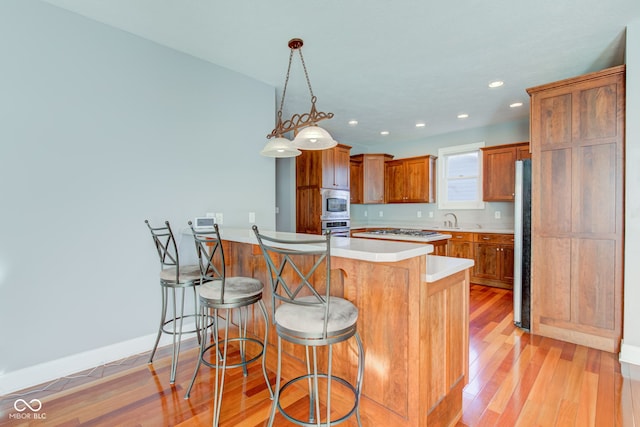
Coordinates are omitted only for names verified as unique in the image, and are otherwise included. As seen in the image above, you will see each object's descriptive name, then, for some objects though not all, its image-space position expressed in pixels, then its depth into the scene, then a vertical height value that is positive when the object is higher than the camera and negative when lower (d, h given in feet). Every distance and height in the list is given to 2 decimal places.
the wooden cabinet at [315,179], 16.26 +1.81
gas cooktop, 14.40 -1.28
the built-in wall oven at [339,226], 16.44 -1.01
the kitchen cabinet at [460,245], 15.70 -2.07
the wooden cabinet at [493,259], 14.40 -2.64
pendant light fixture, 7.36 +1.93
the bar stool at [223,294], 5.61 -1.71
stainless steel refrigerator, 9.66 -1.32
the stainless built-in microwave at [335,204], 16.26 +0.33
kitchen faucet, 18.14 -0.86
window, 17.36 +2.01
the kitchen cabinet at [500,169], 14.74 +2.09
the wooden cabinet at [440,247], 13.36 -1.83
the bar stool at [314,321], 4.20 -1.71
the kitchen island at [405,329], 4.52 -2.08
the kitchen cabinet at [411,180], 18.49 +1.96
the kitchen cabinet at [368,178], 19.95 +2.19
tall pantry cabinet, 8.05 +0.00
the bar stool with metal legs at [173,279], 6.86 -1.69
